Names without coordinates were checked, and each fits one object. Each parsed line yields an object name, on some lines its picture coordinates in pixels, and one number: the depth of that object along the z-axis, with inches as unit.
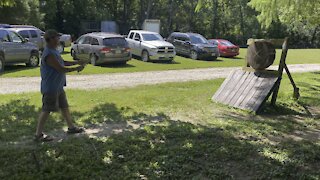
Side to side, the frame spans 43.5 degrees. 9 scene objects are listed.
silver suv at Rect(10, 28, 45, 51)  910.4
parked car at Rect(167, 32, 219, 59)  1003.3
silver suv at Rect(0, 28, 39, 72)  641.0
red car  1149.7
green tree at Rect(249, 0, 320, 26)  485.4
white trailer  1413.6
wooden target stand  363.0
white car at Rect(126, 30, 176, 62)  886.4
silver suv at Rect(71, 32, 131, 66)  755.4
